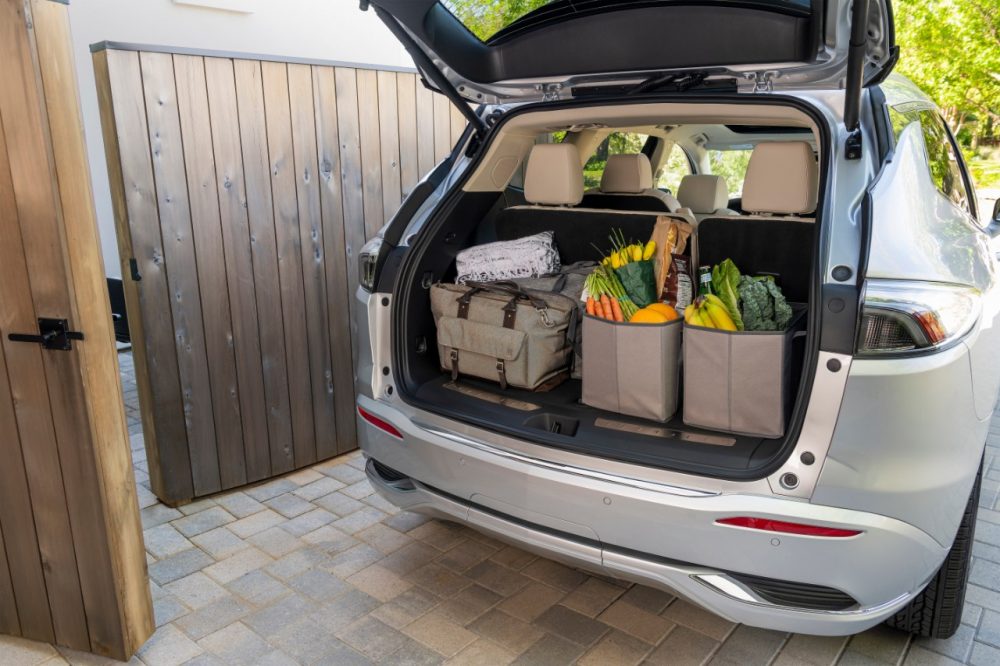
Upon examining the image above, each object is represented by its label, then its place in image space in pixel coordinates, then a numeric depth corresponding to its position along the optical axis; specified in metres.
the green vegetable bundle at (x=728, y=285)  2.18
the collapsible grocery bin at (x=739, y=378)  2.01
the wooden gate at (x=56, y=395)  1.93
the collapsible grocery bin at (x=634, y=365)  2.21
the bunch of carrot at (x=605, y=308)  2.33
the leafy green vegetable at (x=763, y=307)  2.16
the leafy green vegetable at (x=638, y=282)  2.49
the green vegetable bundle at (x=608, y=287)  2.38
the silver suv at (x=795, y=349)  1.72
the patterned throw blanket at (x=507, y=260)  2.84
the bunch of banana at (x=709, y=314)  2.13
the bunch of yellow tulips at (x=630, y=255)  2.57
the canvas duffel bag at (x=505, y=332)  2.47
